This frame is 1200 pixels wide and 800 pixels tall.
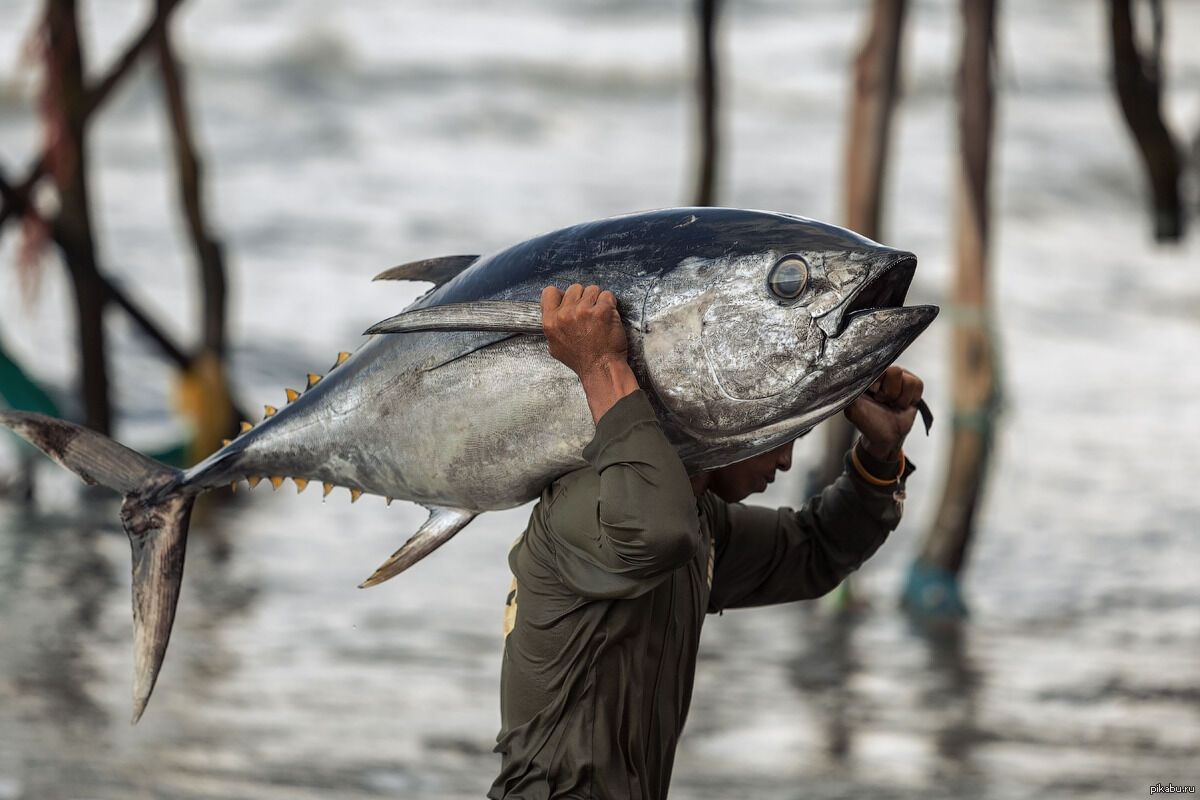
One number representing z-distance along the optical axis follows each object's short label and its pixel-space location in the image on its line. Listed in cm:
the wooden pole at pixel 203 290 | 1583
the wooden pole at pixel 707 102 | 1572
